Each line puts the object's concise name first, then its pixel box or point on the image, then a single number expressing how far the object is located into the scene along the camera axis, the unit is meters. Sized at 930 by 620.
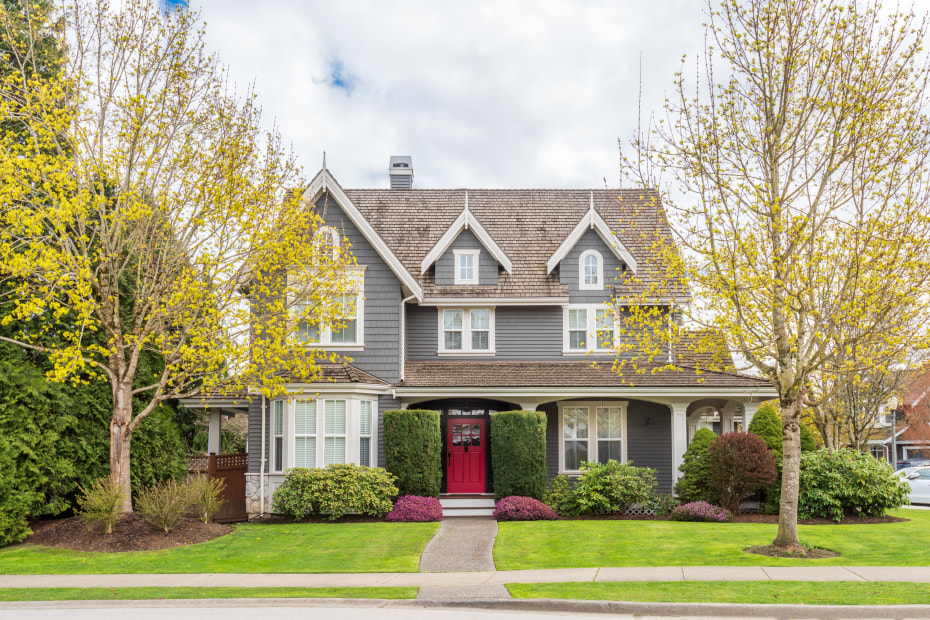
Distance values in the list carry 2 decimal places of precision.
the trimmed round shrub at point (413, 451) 18.91
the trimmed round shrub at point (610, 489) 18.64
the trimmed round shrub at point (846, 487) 17.17
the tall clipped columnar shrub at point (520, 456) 19.14
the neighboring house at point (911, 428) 41.62
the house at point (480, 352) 19.45
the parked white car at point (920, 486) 27.31
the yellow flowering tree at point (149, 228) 15.05
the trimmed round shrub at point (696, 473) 18.77
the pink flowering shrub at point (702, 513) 17.50
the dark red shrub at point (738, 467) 17.75
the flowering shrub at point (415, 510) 18.00
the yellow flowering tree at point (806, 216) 11.74
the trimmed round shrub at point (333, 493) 18.03
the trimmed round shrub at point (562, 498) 18.81
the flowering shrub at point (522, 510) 18.27
